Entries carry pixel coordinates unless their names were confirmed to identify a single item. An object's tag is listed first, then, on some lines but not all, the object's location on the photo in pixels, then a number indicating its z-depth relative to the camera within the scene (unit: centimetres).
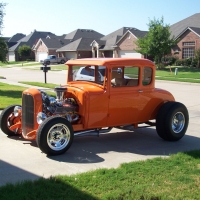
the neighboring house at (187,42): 4400
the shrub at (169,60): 4529
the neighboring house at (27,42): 7850
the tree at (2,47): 1942
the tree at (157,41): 3981
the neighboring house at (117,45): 5275
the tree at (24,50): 7612
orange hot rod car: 680
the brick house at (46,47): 7025
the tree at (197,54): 4181
